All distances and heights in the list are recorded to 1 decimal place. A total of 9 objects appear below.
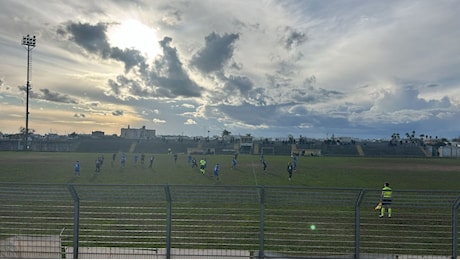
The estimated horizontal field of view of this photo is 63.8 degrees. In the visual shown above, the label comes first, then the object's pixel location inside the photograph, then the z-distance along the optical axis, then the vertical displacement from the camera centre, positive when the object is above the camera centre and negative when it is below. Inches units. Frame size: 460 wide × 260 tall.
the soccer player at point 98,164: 1203.5 -77.2
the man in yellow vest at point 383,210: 539.9 -95.8
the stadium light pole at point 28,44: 2896.2 +750.6
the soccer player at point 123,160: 1402.6 -73.0
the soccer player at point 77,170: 1065.5 -86.4
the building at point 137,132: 5114.7 +124.6
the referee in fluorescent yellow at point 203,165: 1172.2 -73.3
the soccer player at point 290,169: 1034.2 -70.8
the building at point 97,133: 4656.0 +91.3
